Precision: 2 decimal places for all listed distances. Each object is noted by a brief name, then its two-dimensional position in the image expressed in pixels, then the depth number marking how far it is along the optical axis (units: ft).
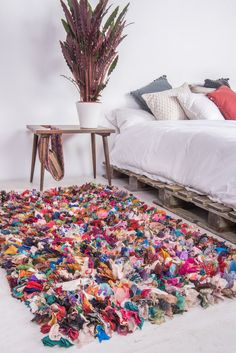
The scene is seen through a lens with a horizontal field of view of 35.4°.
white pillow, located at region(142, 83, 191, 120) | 10.94
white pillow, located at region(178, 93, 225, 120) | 10.71
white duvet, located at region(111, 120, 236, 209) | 6.84
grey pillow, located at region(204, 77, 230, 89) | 12.73
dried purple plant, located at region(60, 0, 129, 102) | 9.15
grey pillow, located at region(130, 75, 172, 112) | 11.83
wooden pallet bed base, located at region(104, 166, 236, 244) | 6.63
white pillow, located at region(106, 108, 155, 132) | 10.87
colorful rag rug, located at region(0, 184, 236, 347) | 3.97
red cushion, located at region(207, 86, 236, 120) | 10.85
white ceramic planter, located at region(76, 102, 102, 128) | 9.72
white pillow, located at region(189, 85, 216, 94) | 12.18
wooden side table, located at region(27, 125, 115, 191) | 9.05
